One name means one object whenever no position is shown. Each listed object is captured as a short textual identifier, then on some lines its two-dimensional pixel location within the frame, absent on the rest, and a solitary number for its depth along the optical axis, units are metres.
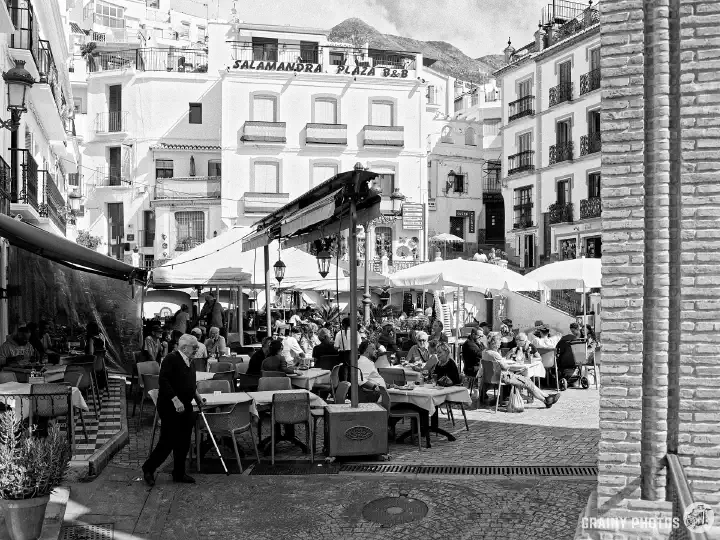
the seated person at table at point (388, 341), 17.97
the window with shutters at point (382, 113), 41.53
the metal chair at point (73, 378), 11.66
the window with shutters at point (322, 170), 41.03
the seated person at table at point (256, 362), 12.73
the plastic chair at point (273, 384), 10.84
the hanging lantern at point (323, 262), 15.87
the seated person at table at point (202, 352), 13.55
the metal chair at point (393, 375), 12.45
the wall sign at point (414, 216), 41.28
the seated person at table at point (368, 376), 10.48
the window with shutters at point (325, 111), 41.09
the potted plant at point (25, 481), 6.39
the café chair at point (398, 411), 10.27
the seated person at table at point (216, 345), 15.47
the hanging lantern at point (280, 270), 16.85
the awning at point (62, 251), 11.58
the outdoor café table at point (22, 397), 9.50
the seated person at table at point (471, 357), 14.92
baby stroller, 15.96
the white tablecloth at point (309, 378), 12.16
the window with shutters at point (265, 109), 40.31
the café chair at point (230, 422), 9.12
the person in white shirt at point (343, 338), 15.33
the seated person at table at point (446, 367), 12.51
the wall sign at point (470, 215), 49.16
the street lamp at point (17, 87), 12.55
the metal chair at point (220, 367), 12.93
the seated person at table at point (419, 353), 15.27
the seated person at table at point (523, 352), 14.60
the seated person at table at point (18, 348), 13.03
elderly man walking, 8.70
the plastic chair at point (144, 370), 12.27
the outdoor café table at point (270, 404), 9.95
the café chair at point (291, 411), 9.61
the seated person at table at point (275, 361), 12.11
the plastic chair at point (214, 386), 10.52
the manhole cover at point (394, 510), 7.61
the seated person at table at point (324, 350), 14.36
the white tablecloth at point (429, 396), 10.41
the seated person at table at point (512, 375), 13.36
